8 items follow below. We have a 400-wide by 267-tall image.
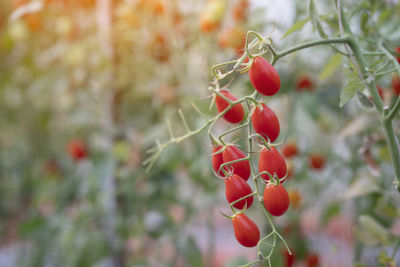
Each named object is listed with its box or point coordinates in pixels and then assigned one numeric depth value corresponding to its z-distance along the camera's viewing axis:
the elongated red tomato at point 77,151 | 1.15
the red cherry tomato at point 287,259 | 0.82
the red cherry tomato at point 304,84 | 0.78
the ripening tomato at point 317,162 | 0.85
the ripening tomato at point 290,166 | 0.67
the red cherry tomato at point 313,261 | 0.89
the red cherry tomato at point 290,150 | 0.81
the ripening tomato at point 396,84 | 0.43
